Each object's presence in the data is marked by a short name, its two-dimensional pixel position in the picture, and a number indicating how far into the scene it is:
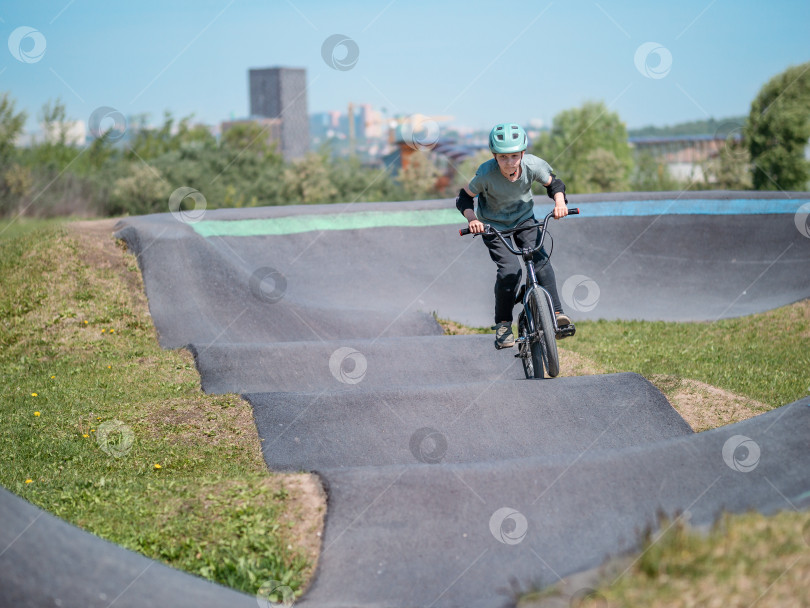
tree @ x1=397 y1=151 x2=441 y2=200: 48.97
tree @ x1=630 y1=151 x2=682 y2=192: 45.62
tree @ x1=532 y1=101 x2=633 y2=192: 41.28
